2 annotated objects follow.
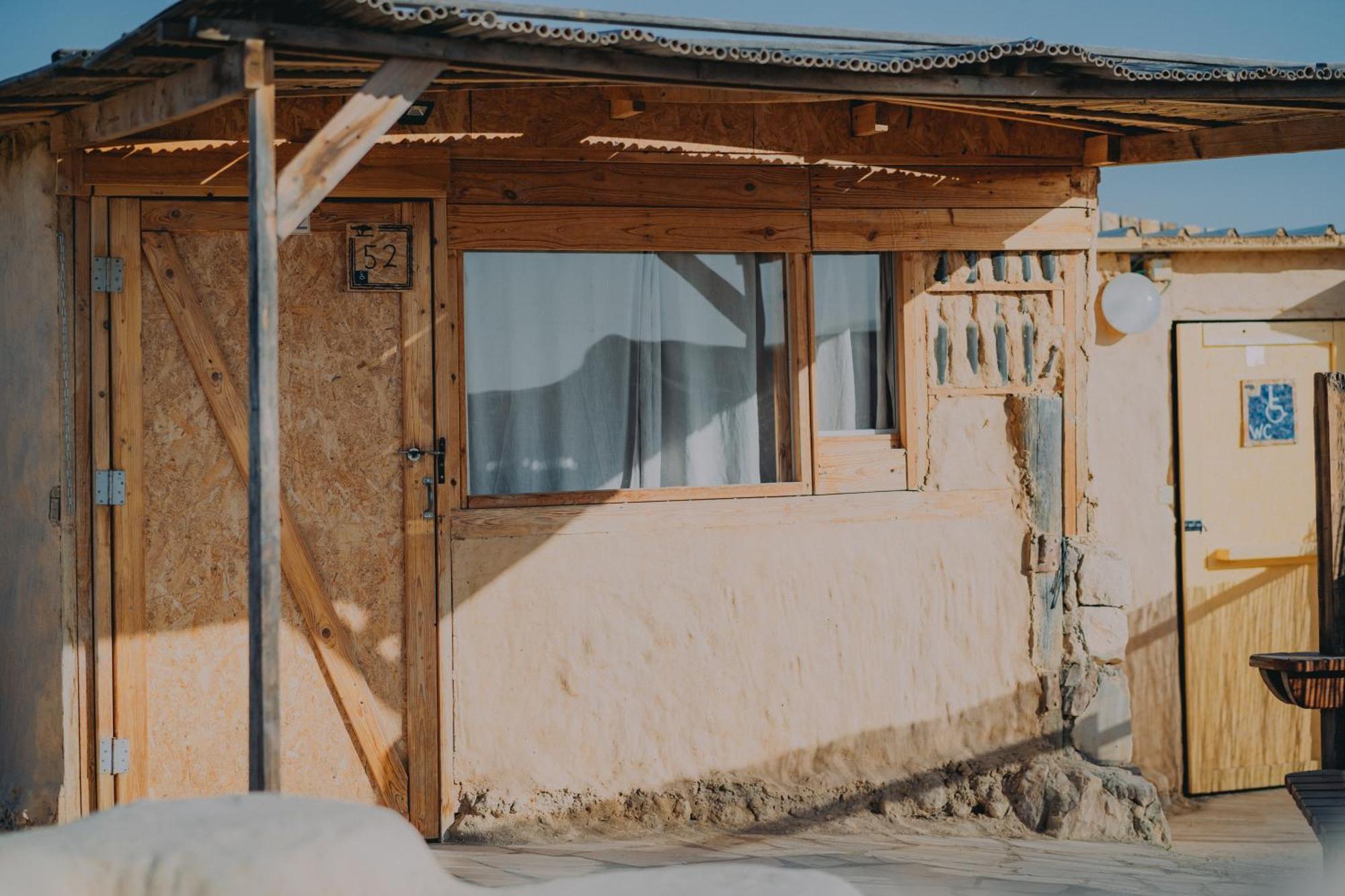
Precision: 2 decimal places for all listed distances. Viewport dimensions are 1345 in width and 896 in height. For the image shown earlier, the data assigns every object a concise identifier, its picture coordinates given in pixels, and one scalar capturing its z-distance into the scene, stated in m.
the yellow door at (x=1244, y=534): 8.45
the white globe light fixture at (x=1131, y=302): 8.12
